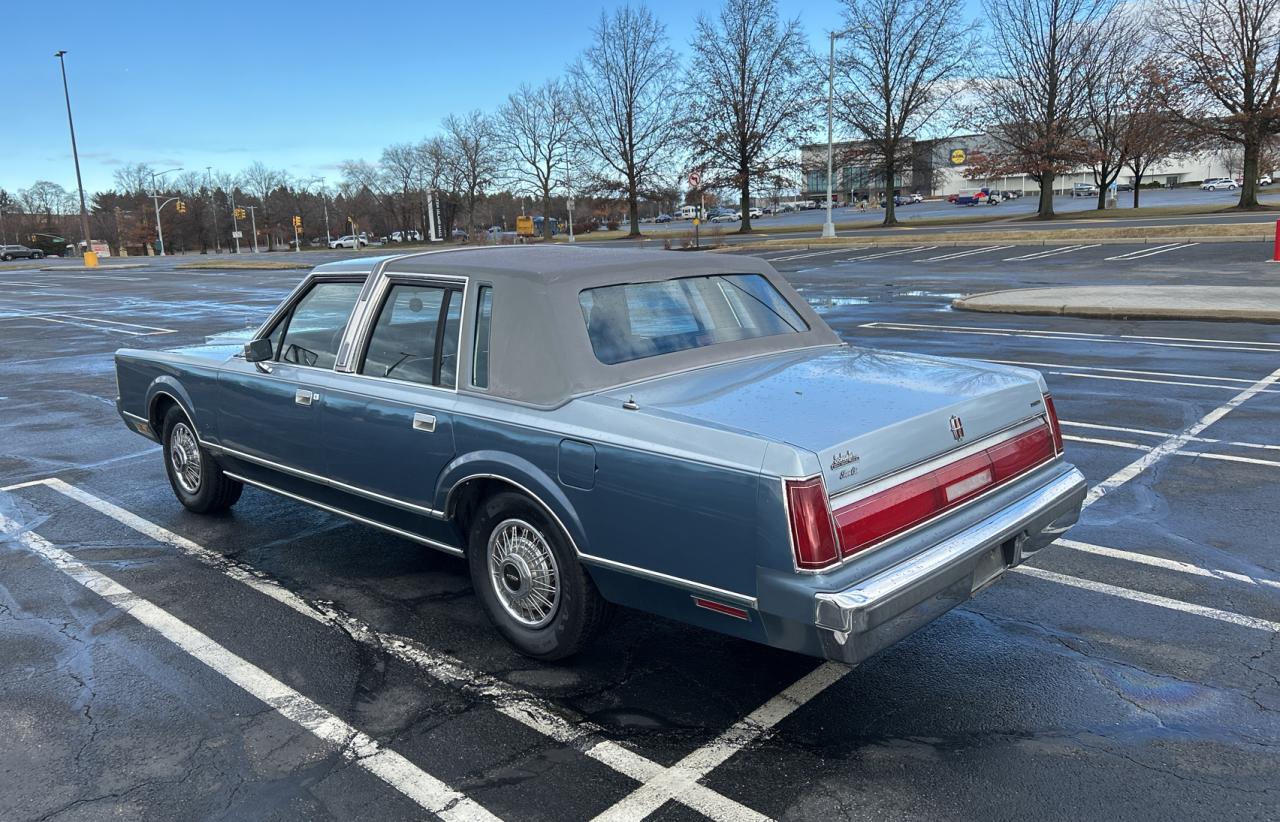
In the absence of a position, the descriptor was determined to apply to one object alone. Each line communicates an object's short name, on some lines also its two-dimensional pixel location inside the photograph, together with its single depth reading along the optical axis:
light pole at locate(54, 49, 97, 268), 49.19
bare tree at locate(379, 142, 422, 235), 82.31
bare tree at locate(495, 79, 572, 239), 64.50
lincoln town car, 2.96
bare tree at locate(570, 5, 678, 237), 57.72
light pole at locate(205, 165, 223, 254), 103.81
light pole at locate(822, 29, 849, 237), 40.53
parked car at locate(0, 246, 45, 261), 80.19
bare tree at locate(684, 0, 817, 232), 51.81
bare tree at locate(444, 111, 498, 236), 73.81
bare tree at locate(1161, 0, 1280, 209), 39.72
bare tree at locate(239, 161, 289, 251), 110.25
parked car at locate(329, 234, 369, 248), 80.90
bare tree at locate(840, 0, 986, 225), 47.47
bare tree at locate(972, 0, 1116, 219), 43.56
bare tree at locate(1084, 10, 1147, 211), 45.06
